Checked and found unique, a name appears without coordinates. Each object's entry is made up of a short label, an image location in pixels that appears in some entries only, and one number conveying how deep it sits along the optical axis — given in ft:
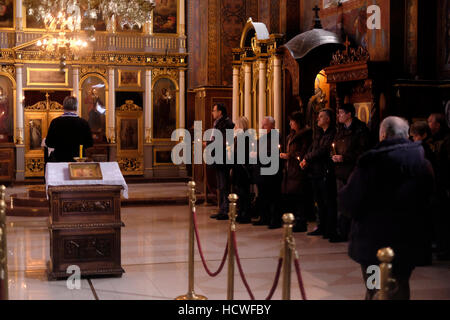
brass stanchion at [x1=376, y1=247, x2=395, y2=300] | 11.37
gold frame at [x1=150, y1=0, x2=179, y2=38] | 66.23
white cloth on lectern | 21.93
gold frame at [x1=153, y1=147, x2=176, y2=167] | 65.72
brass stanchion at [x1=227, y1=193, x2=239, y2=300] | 16.69
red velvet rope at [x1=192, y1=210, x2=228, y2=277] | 18.69
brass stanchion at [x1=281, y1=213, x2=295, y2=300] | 13.41
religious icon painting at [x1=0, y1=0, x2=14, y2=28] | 62.59
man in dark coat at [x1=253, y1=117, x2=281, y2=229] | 32.22
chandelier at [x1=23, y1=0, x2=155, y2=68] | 30.45
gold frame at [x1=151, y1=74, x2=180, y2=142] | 66.26
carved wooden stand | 21.83
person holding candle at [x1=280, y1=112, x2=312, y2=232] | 30.71
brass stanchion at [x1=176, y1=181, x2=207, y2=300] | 19.19
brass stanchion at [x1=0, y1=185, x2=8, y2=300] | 12.91
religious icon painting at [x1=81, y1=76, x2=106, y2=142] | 64.23
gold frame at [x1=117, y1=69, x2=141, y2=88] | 65.00
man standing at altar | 27.94
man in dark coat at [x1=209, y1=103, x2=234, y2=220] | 35.22
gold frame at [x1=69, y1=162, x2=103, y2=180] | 22.16
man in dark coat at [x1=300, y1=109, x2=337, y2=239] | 29.01
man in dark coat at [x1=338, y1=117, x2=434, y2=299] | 14.80
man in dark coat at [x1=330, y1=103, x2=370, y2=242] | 27.20
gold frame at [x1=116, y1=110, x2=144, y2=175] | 64.90
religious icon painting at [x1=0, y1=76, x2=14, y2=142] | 62.03
